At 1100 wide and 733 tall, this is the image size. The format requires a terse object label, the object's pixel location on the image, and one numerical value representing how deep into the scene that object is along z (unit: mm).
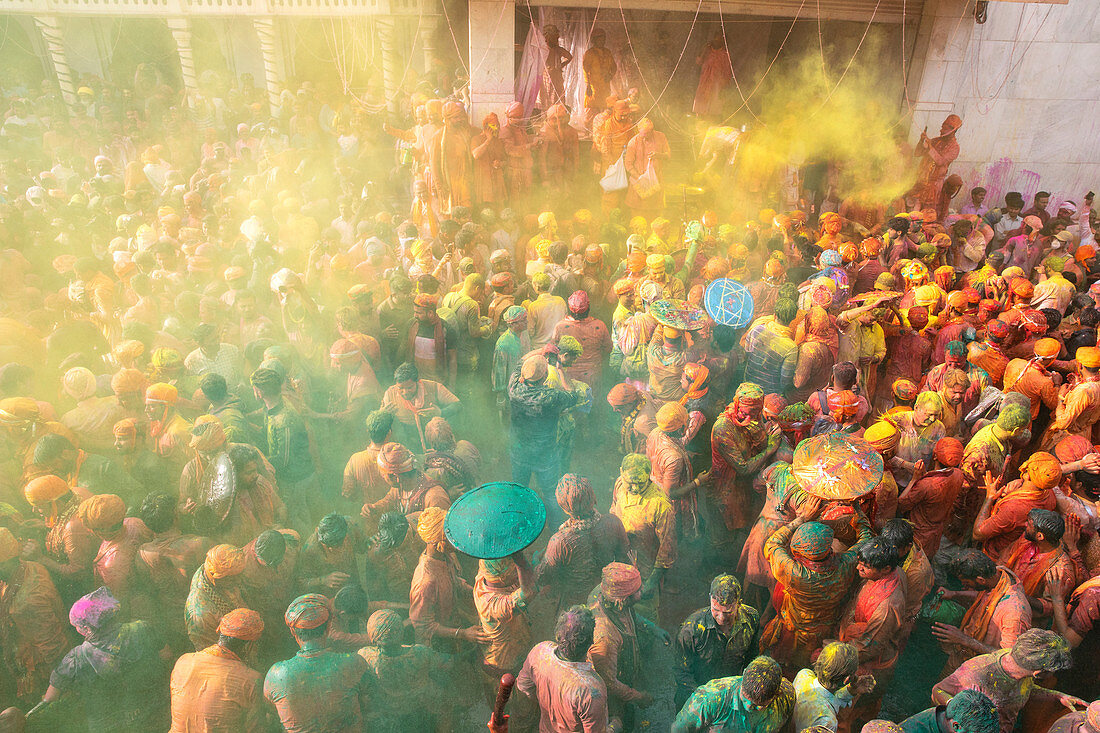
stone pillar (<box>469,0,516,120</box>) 10992
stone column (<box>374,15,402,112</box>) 16703
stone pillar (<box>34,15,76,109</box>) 17703
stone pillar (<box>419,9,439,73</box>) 16438
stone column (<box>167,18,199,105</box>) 17203
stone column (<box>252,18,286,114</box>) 17391
